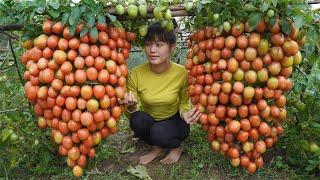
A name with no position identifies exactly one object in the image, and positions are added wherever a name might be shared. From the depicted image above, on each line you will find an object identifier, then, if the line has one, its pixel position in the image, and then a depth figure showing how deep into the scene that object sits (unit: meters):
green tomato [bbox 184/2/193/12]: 1.87
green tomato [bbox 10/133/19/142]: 1.97
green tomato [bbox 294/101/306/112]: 2.00
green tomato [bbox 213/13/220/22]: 1.79
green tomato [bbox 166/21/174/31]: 1.95
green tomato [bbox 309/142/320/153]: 2.00
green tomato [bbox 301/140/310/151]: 2.03
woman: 2.10
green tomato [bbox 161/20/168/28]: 1.94
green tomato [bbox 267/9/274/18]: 1.70
